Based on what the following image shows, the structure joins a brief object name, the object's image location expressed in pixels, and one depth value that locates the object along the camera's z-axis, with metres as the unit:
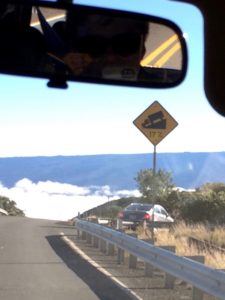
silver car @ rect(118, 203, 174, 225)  23.99
